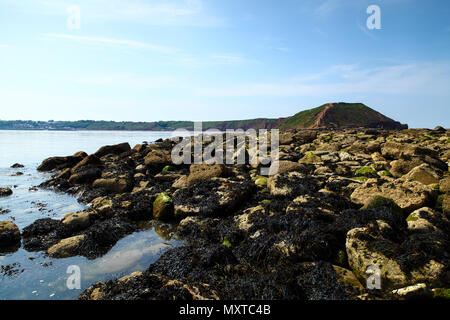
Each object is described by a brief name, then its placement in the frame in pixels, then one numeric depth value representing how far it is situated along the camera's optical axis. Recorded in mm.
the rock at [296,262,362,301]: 4430
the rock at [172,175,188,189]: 12599
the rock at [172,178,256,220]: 9609
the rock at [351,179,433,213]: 7074
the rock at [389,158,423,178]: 10406
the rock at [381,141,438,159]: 11867
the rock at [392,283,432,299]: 3891
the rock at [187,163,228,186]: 12219
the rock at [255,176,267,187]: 11532
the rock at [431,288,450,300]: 3873
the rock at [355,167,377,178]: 10783
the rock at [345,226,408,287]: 4496
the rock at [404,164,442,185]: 8430
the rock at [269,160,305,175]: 11998
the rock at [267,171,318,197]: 9844
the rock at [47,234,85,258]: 7136
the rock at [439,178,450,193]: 7471
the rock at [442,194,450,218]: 6480
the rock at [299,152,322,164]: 14388
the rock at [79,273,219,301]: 4363
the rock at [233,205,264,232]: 7902
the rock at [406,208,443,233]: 5939
